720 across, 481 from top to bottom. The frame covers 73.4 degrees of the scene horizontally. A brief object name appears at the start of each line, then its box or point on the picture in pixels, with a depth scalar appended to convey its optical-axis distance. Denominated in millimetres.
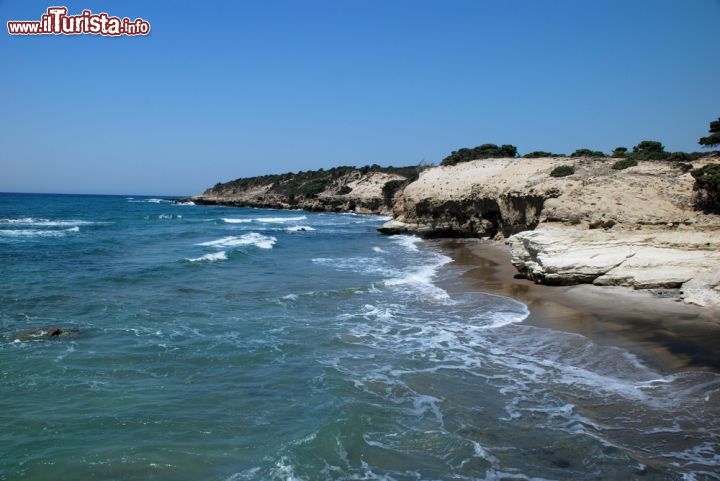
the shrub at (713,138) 23406
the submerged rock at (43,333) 11484
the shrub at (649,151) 28873
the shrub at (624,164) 24516
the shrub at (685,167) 21150
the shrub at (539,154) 39994
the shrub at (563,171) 24688
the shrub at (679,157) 25934
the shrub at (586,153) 37112
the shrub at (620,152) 34438
